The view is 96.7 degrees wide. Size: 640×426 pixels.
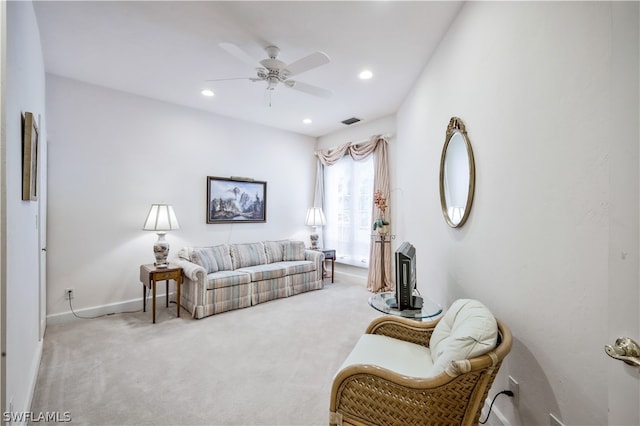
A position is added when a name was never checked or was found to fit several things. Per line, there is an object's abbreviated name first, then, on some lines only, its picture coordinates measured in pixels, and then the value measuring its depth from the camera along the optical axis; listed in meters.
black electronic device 2.16
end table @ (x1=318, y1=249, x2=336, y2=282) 5.23
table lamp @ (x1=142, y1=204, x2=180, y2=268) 3.54
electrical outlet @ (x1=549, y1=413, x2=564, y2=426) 1.19
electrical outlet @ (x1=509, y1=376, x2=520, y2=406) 1.46
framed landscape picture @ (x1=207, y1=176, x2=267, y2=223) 4.50
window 5.11
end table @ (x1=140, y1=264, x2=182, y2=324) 3.34
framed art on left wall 1.66
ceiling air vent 4.82
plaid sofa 3.54
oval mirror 1.98
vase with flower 4.25
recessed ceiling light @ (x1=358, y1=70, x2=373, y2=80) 3.16
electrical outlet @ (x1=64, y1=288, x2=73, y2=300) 3.30
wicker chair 1.20
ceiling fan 2.27
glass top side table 2.07
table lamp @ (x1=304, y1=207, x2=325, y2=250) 5.35
